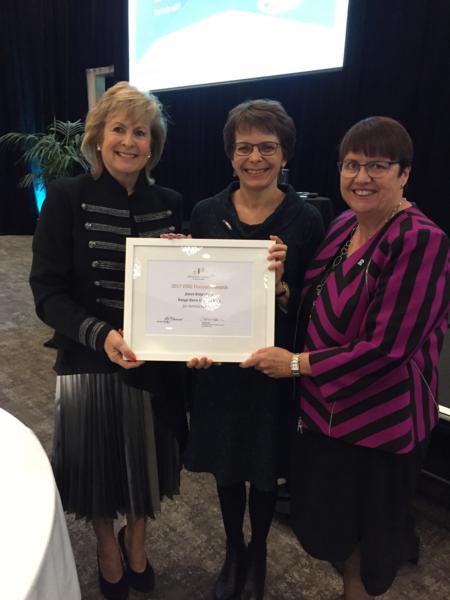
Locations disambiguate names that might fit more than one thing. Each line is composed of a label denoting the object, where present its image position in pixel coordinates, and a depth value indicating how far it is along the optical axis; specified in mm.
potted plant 4227
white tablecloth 687
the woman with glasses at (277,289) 1322
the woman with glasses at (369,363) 1047
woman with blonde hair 1310
